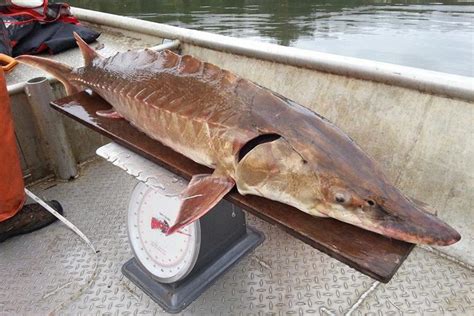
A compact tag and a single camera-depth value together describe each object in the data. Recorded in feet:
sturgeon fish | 3.71
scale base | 5.69
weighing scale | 5.22
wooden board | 3.53
